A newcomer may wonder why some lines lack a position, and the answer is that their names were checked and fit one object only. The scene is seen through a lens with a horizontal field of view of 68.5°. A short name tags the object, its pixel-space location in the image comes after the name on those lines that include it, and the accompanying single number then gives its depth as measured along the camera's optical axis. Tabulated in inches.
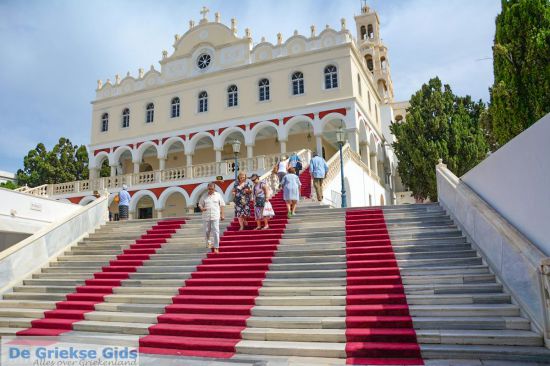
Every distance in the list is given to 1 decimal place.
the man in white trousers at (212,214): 359.0
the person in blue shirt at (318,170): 499.8
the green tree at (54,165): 1417.3
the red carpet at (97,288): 286.4
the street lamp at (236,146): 604.5
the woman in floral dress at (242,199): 403.5
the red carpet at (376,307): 201.3
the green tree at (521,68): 395.5
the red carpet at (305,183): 592.7
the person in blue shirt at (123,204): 613.9
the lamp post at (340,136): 576.5
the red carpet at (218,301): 232.5
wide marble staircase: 209.3
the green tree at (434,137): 900.0
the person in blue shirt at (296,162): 585.4
